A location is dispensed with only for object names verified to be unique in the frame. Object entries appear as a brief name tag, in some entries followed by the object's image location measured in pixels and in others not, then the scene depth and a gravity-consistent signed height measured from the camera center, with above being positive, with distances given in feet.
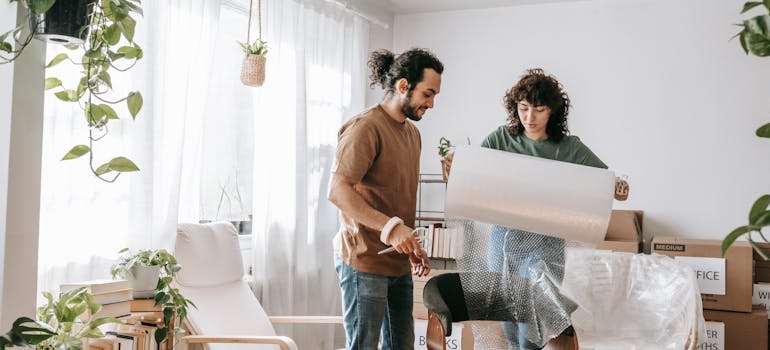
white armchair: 8.00 -1.40
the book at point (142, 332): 6.32 -1.51
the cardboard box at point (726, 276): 10.55 -1.33
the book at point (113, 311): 5.76 -1.20
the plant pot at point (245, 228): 10.93 -0.78
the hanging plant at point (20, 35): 3.91 +0.95
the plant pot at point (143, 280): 6.51 -1.02
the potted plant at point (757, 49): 2.38 +0.55
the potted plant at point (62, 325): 4.00 -1.00
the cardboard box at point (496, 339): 6.66 -1.61
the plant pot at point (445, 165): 6.89 +0.25
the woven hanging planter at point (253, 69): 8.88 +1.56
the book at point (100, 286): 5.67 -0.97
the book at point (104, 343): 6.12 -1.58
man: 5.91 -0.11
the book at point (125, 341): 6.26 -1.57
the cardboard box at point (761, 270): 11.23 -1.29
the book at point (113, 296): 5.72 -1.07
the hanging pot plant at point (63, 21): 4.24 +1.03
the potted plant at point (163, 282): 6.48 -1.06
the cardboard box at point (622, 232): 11.45 -0.74
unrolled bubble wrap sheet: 6.04 -0.27
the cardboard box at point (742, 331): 10.50 -2.22
